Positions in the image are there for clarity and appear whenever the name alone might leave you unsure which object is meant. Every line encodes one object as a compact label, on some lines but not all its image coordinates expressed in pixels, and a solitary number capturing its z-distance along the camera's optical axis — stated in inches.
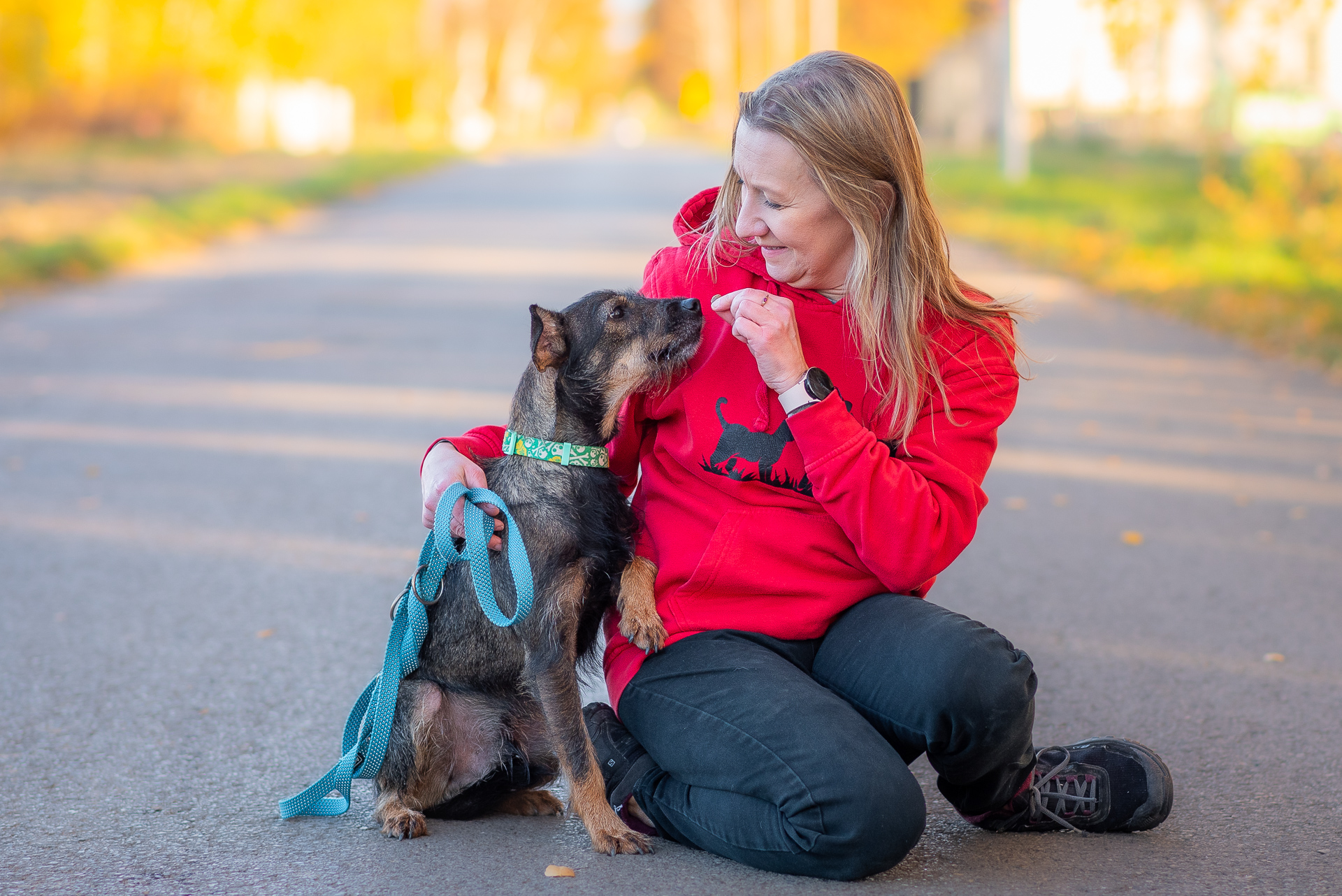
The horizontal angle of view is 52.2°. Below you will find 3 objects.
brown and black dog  132.7
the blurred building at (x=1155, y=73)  483.8
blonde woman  125.0
